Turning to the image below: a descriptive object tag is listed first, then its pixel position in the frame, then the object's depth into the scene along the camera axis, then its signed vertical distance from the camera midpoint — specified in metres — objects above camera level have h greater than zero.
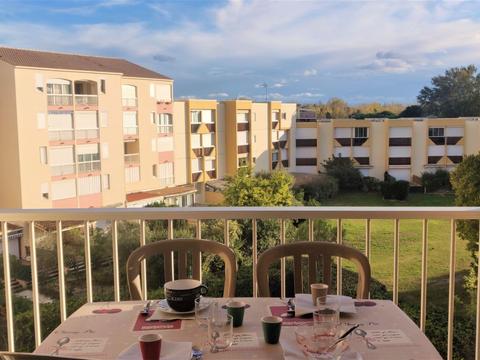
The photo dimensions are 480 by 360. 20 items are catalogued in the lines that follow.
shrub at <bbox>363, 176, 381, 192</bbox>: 18.04 -1.64
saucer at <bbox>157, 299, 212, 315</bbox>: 1.33 -0.46
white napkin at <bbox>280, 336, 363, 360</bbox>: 1.08 -0.46
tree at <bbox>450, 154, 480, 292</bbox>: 6.15 -0.55
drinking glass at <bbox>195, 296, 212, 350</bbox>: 1.20 -0.44
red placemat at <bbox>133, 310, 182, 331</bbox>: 1.30 -0.48
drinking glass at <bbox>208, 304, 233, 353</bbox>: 1.17 -0.45
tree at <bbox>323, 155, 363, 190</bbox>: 18.95 -1.28
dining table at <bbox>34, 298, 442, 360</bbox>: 1.14 -0.48
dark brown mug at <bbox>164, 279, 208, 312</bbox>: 1.38 -0.43
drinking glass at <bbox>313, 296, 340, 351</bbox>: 1.11 -0.43
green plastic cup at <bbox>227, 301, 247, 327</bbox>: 1.29 -0.44
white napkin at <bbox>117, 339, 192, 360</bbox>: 1.09 -0.46
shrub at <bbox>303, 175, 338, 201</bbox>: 16.86 -1.71
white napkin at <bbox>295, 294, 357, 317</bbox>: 1.36 -0.46
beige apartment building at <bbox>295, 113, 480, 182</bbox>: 17.39 -0.18
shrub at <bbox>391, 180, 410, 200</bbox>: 13.63 -1.49
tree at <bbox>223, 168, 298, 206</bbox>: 13.44 -1.37
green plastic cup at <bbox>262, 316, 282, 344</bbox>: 1.18 -0.45
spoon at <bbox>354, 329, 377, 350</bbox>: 1.17 -0.48
